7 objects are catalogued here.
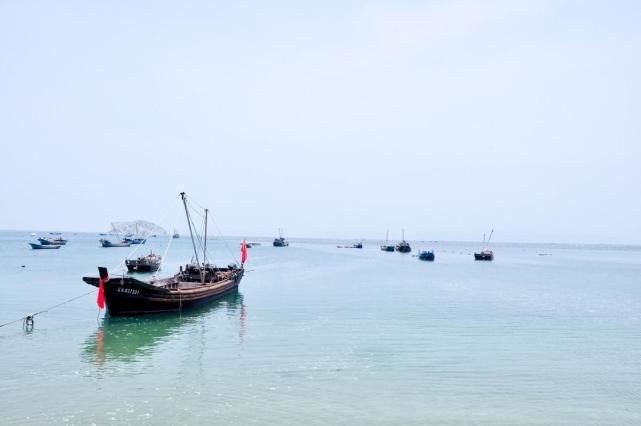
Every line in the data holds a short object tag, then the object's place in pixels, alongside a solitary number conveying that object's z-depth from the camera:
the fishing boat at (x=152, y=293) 35.38
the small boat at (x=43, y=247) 147.88
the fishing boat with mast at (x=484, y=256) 145.62
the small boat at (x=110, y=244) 178.02
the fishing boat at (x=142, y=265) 82.62
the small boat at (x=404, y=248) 187.84
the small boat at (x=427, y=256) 137.00
